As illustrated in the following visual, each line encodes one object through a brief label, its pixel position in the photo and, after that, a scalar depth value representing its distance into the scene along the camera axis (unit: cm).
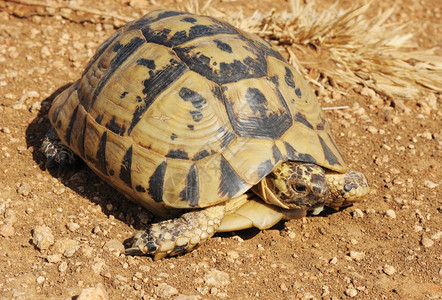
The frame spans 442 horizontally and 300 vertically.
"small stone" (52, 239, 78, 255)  337
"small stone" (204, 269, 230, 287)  326
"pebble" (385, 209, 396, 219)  396
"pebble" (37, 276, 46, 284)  309
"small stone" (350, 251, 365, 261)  359
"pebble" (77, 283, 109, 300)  289
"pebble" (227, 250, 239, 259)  352
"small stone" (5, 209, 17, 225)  355
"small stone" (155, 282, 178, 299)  312
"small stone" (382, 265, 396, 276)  345
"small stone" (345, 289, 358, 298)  327
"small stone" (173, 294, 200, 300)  310
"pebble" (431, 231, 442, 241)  375
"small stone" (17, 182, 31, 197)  384
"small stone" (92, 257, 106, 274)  322
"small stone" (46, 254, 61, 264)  326
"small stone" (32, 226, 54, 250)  336
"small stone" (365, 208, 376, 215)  401
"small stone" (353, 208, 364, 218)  399
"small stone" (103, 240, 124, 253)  343
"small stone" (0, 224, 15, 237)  344
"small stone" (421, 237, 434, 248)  369
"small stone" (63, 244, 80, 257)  332
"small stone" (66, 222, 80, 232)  356
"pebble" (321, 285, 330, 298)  327
